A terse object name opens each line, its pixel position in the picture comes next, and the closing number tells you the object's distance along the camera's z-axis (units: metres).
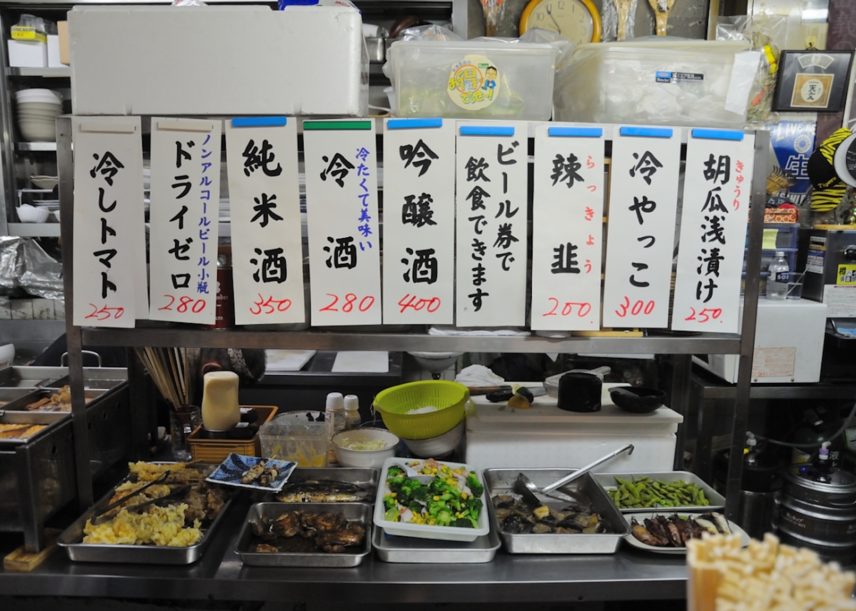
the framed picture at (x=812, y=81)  3.16
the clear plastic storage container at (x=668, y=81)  1.53
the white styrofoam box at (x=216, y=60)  1.47
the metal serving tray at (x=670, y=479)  1.73
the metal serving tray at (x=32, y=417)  1.66
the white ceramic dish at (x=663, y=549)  1.50
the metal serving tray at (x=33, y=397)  1.77
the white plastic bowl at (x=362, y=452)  1.86
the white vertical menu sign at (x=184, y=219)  1.53
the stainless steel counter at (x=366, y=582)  1.41
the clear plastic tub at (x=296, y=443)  1.89
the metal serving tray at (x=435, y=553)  1.47
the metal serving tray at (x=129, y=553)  1.45
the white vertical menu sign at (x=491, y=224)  1.51
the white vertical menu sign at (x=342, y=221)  1.51
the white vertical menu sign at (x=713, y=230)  1.55
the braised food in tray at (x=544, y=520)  1.57
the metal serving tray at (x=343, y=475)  1.79
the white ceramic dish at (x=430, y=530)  1.47
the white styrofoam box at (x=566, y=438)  1.82
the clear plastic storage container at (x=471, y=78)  1.51
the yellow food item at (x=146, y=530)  1.49
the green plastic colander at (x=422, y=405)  1.88
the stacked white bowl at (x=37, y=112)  3.88
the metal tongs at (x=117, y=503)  1.57
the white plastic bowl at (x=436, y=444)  1.92
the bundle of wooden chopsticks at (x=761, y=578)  0.66
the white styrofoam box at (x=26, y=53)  3.86
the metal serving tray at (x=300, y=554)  1.44
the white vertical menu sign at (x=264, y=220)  1.52
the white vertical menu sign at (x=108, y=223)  1.54
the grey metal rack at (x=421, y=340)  1.57
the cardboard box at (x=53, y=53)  3.87
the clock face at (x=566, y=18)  2.12
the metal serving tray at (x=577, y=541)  1.50
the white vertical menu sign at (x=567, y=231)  1.52
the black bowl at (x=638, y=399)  1.83
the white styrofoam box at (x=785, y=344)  2.73
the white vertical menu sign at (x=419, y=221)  1.51
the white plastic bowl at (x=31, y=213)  3.95
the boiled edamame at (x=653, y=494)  1.71
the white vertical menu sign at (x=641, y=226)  1.53
